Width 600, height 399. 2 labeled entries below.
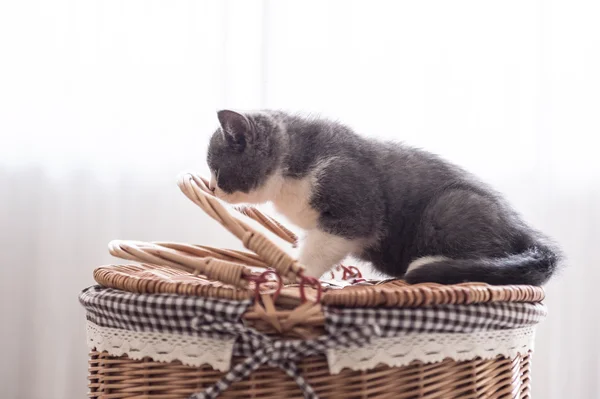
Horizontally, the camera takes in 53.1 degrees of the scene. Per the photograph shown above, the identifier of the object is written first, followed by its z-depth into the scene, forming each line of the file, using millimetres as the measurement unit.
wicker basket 708
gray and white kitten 1002
